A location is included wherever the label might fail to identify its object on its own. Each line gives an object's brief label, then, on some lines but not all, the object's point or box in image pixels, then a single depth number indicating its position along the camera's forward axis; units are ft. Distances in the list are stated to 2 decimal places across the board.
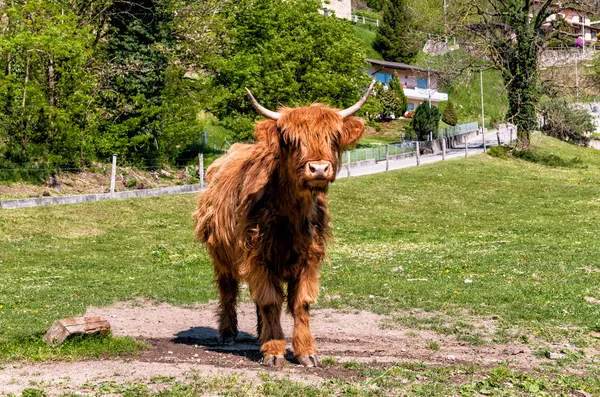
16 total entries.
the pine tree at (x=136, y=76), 142.00
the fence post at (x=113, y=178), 109.70
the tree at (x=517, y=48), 177.99
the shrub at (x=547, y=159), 179.11
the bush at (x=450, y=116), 339.77
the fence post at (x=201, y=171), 124.77
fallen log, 32.83
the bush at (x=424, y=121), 257.96
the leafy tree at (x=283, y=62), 174.40
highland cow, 30.22
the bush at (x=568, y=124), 225.82
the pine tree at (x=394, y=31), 382.42
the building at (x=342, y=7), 392.92
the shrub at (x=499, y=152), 182.80
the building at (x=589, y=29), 535.84
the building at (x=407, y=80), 354.13
